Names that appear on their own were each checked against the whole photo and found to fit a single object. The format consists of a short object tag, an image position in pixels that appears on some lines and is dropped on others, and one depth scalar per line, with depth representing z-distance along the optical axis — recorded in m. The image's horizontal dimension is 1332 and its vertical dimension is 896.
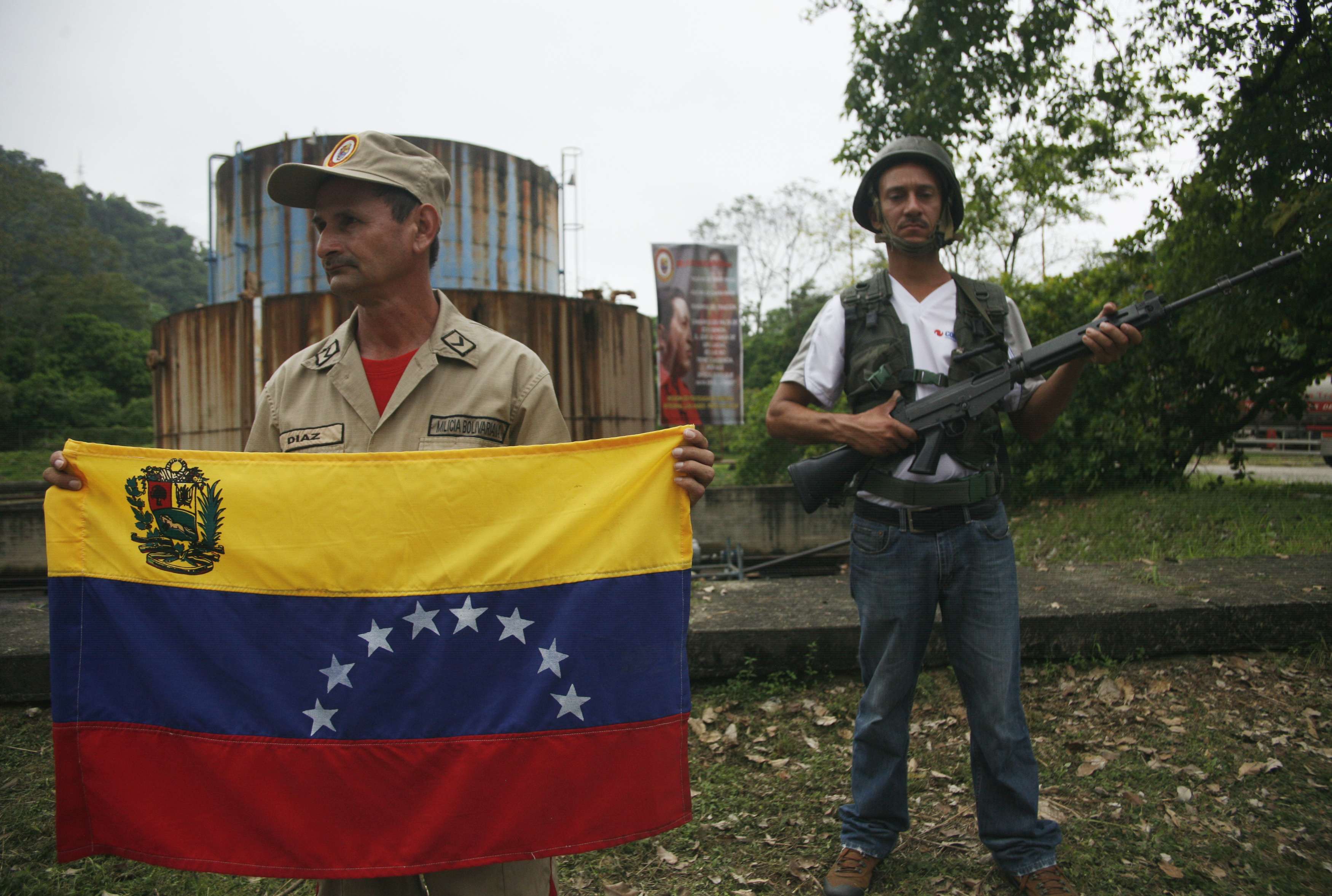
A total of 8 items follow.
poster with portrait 20.39
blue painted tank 17.14
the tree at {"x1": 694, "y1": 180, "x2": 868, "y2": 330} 44.12
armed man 2.69
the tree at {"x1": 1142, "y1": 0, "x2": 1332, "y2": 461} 6.02
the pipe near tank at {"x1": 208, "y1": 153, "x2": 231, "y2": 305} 18.27
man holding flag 2.10
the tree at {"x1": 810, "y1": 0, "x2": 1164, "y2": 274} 8.70
